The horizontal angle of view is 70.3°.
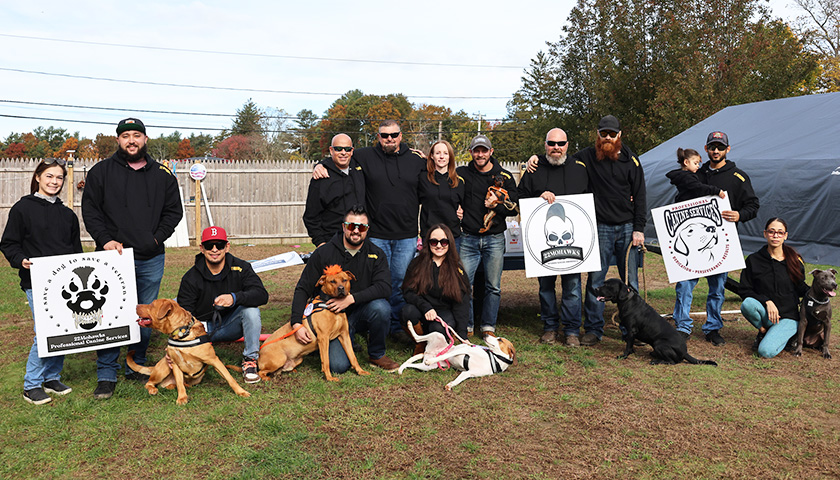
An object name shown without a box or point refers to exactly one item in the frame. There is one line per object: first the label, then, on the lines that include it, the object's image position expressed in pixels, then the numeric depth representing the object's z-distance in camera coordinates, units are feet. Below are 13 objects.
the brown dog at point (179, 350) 14.23
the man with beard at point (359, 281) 16.75
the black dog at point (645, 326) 17.85
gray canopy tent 38.91
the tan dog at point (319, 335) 16.05
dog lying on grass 16.79
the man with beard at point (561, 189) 20.12
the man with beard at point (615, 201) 19.77
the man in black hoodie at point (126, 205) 15.21
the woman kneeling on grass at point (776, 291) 19.10
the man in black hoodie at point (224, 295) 15.97
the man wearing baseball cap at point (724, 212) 20.42
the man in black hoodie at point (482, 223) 19.38
